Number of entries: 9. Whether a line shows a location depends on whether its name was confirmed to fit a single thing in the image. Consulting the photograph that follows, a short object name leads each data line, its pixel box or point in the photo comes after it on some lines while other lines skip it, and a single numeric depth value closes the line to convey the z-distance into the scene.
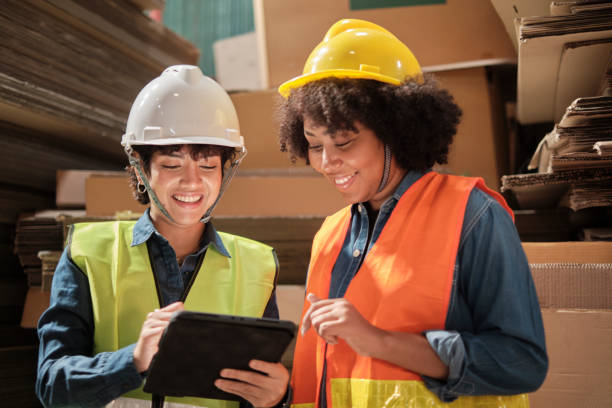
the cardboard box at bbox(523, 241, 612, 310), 2.10
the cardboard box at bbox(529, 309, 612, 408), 2.05
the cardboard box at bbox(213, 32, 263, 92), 4.54
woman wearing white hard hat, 1.68
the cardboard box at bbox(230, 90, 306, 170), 3.42
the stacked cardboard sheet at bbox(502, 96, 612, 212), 2.09
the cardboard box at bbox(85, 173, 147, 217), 3.12
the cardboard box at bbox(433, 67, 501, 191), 3.12
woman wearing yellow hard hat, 1.47
